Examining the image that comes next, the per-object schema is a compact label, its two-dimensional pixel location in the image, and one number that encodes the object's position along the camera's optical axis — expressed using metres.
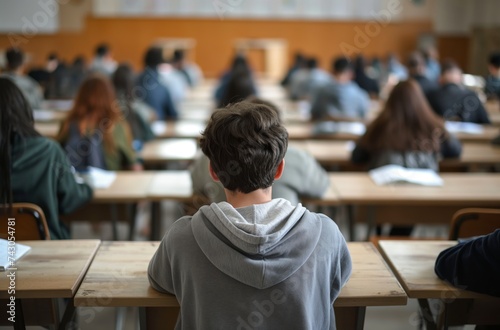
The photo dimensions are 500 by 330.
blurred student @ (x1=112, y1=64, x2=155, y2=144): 4.87
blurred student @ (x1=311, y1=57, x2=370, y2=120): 6.02
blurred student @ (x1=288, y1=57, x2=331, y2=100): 8.30
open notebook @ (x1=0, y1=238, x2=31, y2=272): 2.05
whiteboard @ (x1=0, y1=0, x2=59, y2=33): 13.75
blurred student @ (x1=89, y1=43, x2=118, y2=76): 10.31
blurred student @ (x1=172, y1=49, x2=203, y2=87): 9.82
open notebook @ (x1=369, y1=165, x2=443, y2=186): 3.42
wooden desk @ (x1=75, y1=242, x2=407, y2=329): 1.86
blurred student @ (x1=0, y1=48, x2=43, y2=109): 6.65
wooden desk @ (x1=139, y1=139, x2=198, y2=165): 4.20
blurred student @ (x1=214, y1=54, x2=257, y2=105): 7.47
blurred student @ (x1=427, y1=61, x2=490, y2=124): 5.91
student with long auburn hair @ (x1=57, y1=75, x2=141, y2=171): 3.78
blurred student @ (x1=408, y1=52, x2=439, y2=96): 6.83
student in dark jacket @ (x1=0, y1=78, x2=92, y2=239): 2.58
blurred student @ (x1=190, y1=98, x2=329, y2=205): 2.87
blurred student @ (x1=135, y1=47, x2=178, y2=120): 6.37
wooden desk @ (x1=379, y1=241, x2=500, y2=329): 1.95
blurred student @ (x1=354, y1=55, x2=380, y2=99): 9.41
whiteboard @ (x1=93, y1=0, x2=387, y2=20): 14.75
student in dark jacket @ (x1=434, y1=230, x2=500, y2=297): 1.83
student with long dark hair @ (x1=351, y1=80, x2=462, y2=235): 3.69
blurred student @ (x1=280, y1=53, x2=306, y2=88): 10.78
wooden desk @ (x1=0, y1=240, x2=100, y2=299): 1.90
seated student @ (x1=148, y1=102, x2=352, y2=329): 1.64
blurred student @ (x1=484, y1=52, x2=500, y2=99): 7.68
